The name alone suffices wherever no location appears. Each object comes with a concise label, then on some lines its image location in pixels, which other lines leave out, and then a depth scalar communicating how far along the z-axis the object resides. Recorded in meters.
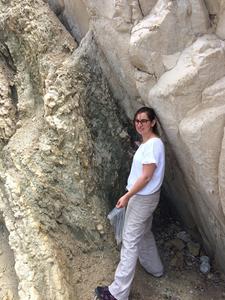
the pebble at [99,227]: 2.25
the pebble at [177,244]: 2.47
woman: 1.93
